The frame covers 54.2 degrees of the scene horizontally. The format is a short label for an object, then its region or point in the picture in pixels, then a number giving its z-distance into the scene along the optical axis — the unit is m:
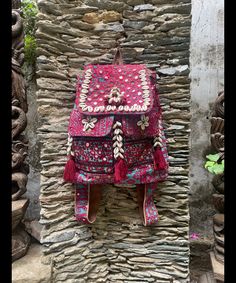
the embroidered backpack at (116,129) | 1.16
